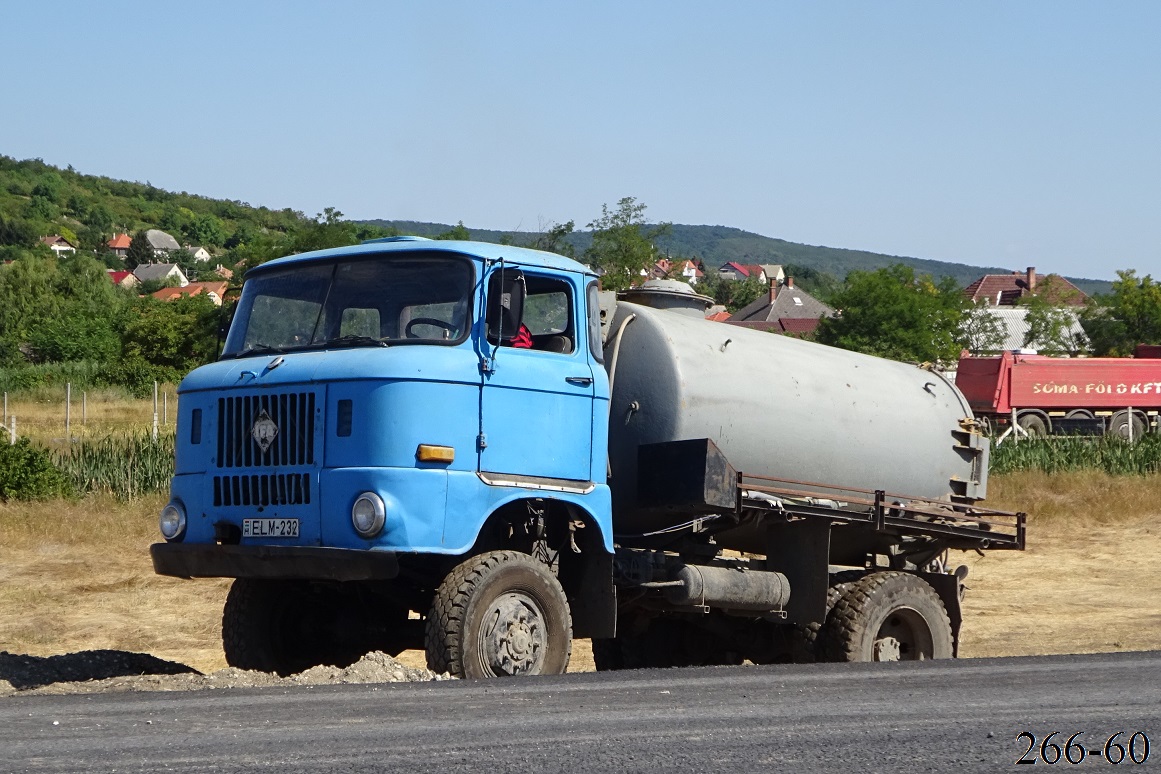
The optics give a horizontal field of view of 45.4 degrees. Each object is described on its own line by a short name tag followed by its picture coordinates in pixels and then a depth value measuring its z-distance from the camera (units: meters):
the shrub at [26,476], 22.88
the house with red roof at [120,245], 174.62
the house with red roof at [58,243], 157.34
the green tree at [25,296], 79.94
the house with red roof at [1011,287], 114.62
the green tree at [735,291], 157.38
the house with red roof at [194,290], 122.99
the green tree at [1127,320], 80.56
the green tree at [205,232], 188.98
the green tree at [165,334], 65.38
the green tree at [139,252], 171.38
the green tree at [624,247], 48.56
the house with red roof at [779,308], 135.68
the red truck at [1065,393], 38.94
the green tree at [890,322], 71.38
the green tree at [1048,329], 90.31
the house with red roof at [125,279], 135.39
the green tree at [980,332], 88.75
